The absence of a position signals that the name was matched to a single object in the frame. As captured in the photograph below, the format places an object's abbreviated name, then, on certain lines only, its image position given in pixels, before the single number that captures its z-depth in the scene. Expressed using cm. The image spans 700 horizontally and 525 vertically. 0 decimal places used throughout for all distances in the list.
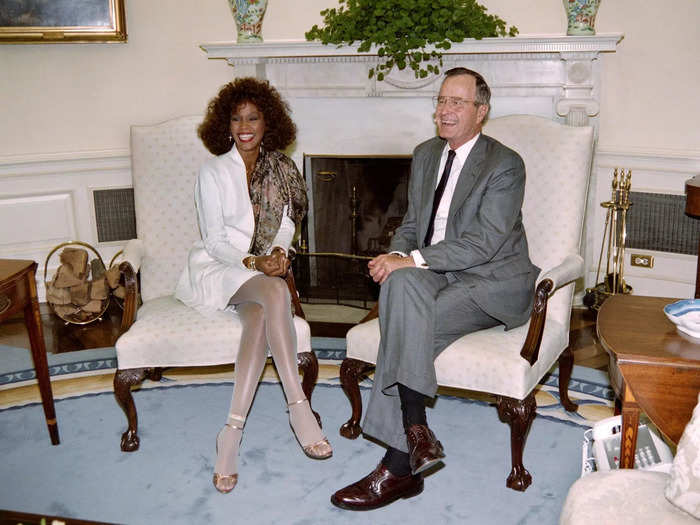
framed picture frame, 434
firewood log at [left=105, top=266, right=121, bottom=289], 426
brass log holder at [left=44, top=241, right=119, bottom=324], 412
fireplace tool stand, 400
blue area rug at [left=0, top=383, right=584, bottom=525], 236
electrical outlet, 419
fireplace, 394
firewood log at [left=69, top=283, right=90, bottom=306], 413
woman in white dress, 263
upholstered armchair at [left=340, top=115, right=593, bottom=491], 244
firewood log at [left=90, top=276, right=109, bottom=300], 416
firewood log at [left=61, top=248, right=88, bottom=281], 420
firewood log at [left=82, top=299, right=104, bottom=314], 415
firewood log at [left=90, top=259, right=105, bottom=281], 443
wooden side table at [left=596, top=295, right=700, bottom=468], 185
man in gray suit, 238
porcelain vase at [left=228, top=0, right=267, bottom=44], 420
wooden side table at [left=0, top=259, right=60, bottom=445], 249
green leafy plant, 381
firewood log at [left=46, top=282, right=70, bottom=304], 411
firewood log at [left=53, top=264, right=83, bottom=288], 413
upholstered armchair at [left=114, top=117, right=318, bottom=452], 269
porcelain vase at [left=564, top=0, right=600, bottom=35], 382
